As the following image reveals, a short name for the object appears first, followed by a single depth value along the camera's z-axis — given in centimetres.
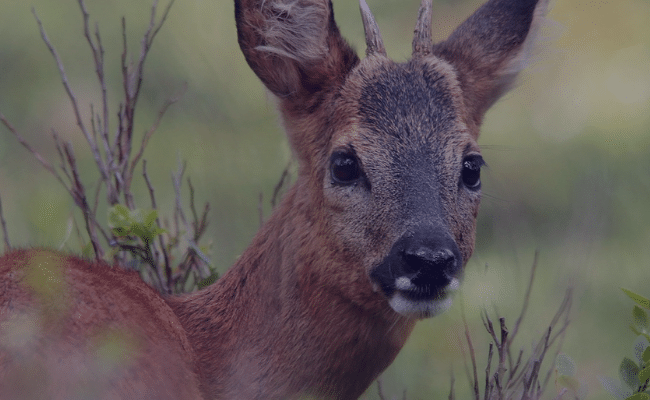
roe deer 771
